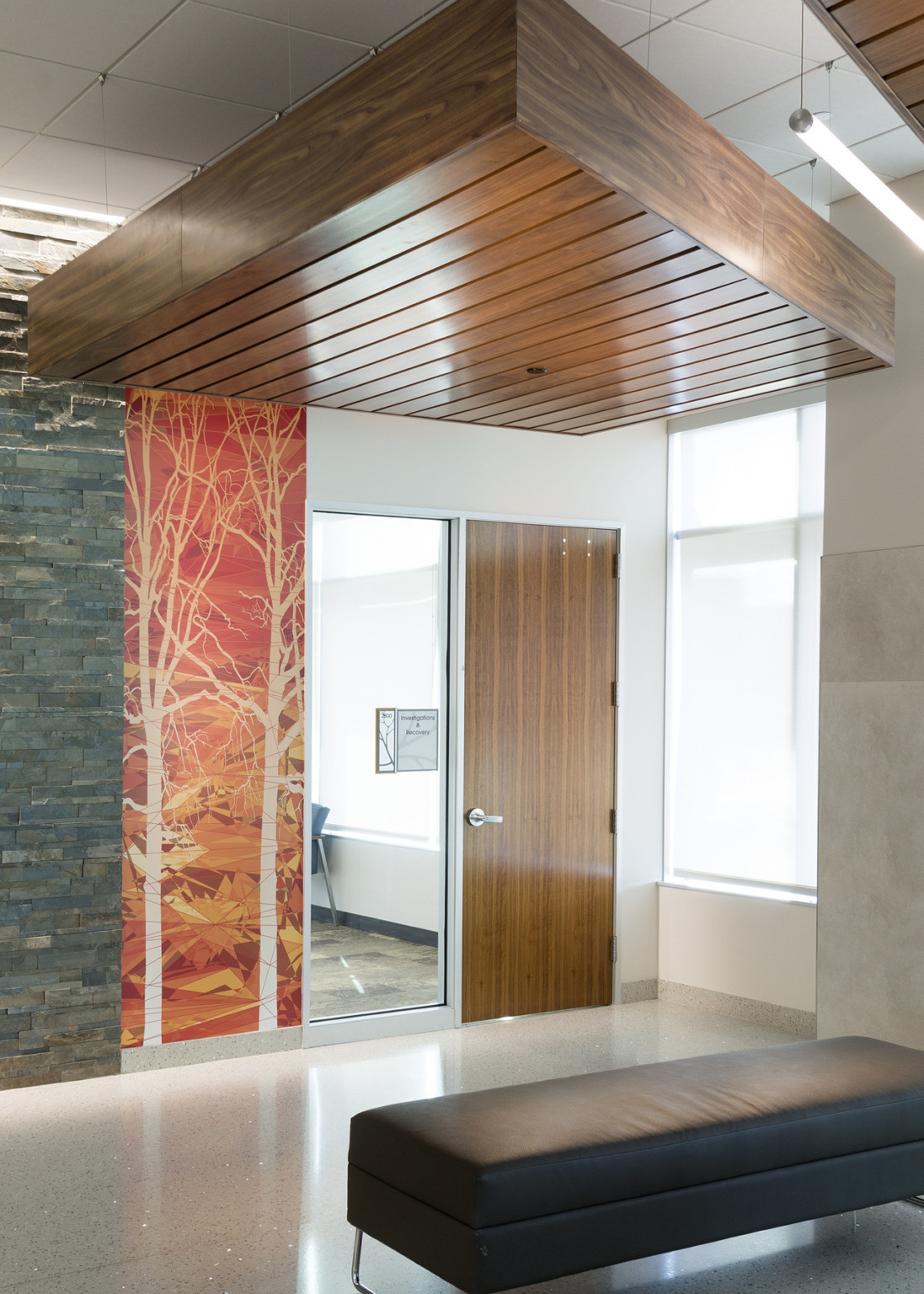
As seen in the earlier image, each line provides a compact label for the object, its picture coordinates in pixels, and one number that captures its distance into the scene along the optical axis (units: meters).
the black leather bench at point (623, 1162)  2.95
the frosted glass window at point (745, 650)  6.39
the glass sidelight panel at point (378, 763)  6.09
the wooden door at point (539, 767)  6.46
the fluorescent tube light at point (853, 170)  3.16
